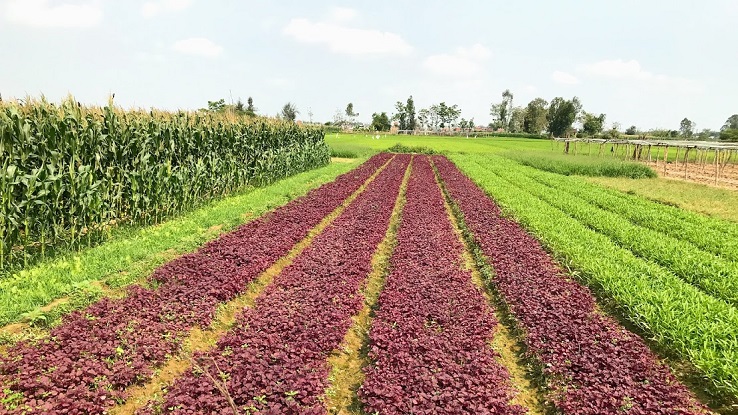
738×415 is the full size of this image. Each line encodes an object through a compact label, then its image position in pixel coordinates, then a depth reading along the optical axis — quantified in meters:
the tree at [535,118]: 132.50
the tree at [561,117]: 113.98
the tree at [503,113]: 166.00
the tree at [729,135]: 79.54
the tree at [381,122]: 144.80
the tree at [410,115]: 162.57
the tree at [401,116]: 165.27
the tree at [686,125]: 180.38
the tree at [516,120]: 162.75
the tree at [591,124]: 122.62
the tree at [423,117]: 173.62
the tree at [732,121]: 147.50
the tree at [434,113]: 176.75
